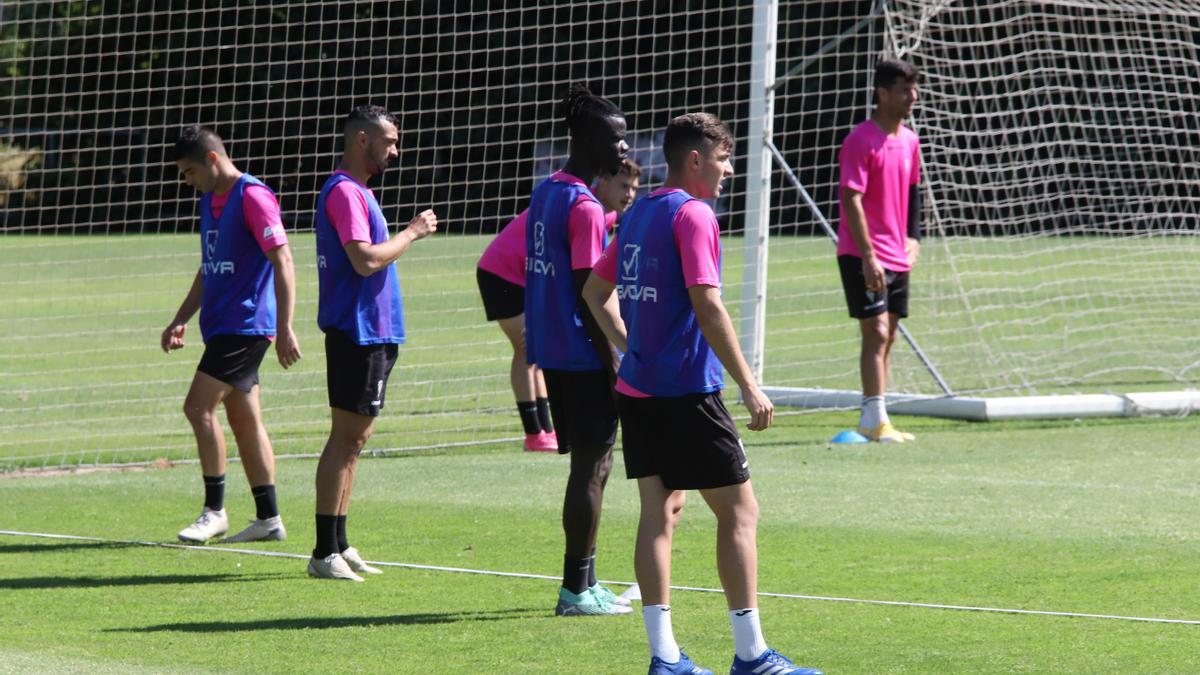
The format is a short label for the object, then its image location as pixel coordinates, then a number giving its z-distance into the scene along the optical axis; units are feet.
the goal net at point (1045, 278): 90.99
